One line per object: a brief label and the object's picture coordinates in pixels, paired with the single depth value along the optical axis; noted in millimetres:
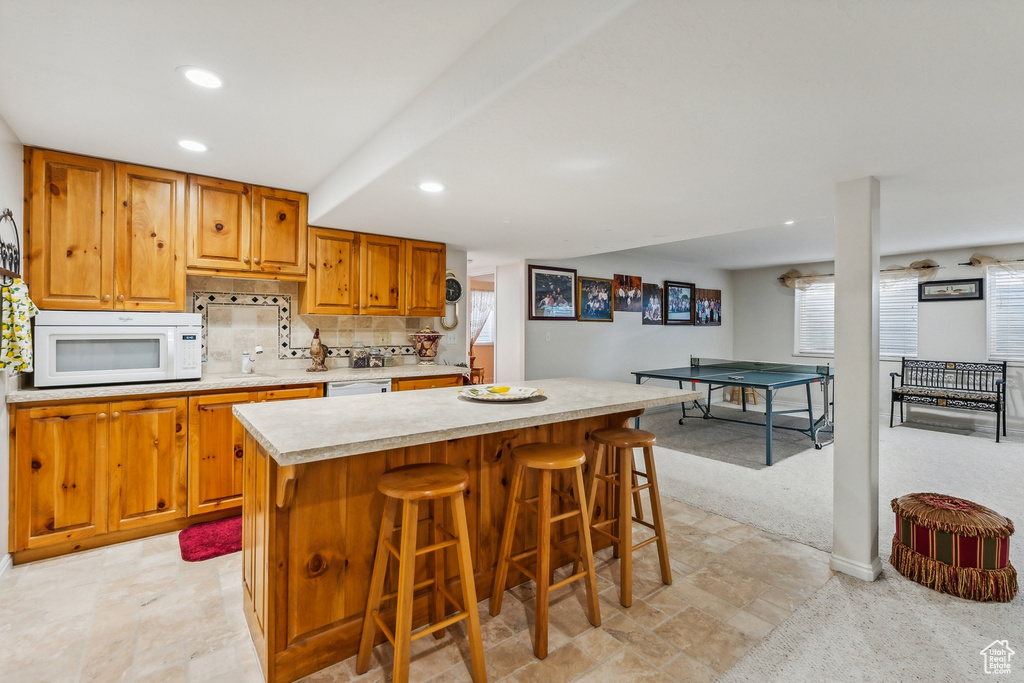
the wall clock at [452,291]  4742
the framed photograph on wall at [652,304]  7090
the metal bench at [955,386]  5104
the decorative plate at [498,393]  2223
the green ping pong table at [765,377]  4406
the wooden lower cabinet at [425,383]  3750
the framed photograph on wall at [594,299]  6293
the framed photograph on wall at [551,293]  5840
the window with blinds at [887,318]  6258
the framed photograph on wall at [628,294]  6719
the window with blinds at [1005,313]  5402
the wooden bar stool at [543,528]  1793
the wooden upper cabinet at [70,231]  2596
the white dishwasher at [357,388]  3395
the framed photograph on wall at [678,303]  7344
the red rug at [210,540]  2577
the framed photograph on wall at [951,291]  5637
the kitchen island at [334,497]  1572
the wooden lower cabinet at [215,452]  2887
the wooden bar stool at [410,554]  1537
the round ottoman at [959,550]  2170
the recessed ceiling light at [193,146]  2561
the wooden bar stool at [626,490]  2088
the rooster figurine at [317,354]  3654
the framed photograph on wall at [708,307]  7801
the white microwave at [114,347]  2551
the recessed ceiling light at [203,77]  1845
